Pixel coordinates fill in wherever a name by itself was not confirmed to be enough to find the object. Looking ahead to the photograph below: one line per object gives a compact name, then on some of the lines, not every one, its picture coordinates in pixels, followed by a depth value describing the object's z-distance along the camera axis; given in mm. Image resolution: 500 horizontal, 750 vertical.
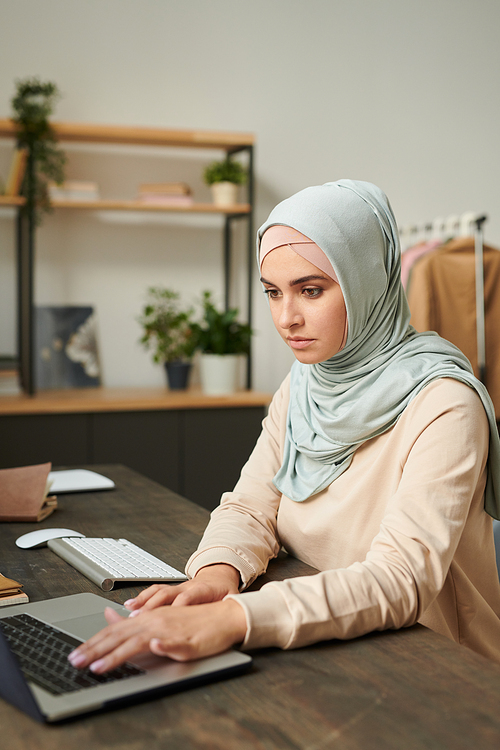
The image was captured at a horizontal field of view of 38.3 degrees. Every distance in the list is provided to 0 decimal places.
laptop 705
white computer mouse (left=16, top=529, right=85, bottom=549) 1325
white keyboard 1129
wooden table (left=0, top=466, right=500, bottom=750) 667
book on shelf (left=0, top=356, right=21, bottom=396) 3258
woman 883
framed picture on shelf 3586
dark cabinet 3078
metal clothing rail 3097
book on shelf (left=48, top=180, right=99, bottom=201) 3297
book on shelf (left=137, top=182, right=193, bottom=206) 3404
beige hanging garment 3109
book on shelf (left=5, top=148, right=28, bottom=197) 3195
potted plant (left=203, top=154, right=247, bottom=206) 3488
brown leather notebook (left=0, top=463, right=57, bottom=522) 1520
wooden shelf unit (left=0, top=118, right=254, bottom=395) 3205
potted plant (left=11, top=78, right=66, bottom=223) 3139
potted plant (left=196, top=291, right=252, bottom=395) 3420
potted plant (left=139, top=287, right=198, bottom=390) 3455
